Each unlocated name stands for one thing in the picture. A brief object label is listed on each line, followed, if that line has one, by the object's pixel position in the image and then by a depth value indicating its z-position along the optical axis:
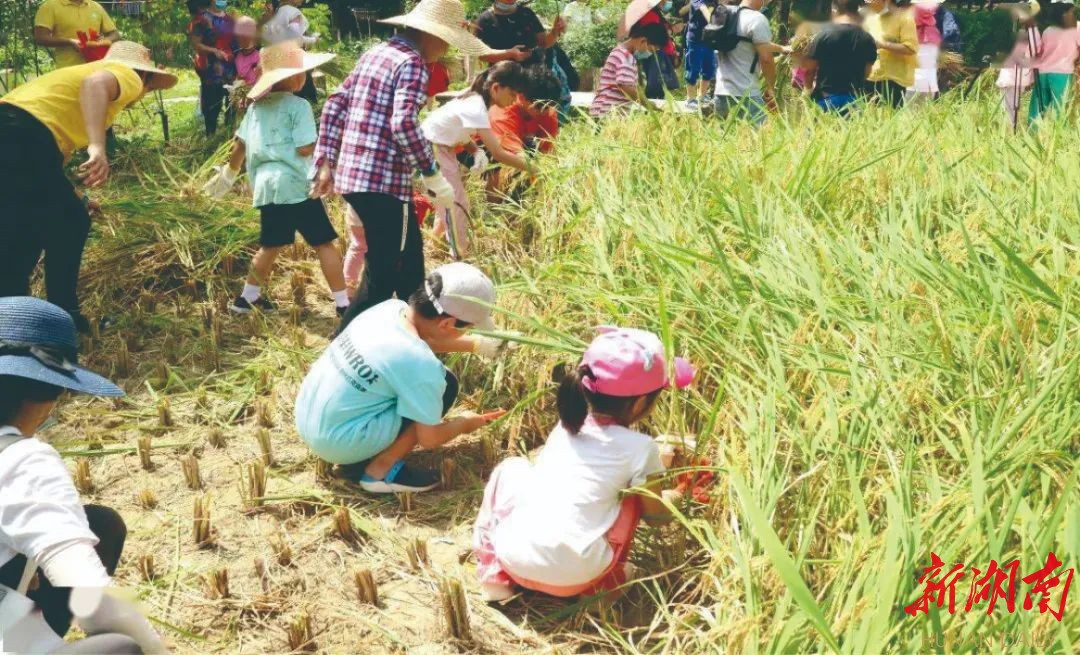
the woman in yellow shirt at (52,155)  3.95
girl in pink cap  2.54
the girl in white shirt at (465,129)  4.47
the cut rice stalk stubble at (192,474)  3.29
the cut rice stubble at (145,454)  3.40
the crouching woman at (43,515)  1.76
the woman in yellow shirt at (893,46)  6.02
